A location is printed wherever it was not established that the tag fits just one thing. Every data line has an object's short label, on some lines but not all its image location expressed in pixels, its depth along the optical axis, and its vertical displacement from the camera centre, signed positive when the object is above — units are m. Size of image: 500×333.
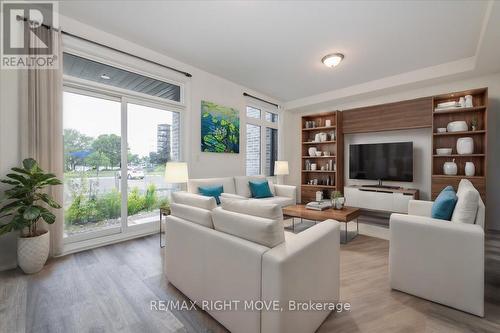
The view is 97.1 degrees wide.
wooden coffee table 3.14 -0.72
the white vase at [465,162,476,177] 3.79 -0.06
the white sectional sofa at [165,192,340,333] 1.22 -0.63
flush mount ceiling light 3.50 +1.70
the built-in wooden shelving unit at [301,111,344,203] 5.47 +0.29
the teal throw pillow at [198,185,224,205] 3.69 -0.43
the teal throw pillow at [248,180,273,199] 4.54 -0.50
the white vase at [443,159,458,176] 3.98 -0.06
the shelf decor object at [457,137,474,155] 3.82 +0.35
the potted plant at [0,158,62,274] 2.22 -0.49
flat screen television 4.58 +0.10
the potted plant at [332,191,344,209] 3.52 -0.57
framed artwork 4.34 +0.77
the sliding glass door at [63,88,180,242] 2.98 +0.06
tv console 4.35 -0.66
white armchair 1.67 -0.77
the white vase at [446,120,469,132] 3.89 +0.70
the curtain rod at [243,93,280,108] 5.21 +1.68
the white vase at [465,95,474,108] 3.84 +1.12
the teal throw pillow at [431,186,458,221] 1.95 -0.37
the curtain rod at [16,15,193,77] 2.52 +1.67
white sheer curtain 2.52 +0.51
